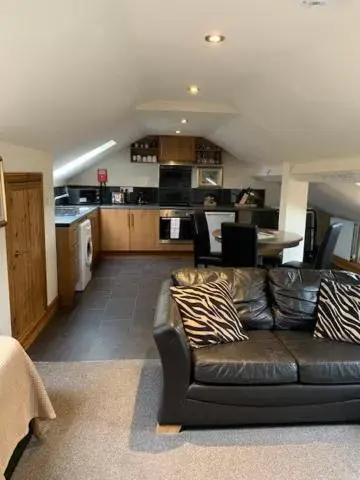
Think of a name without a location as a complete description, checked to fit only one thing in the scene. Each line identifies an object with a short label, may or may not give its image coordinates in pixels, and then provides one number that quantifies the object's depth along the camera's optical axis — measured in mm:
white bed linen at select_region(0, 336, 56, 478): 1650
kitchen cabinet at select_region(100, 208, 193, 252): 6379
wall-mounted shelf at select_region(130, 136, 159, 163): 6821
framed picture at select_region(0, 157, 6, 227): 2553
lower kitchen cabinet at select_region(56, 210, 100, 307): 4102
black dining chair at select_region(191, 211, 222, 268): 4512
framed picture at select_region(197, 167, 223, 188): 7094
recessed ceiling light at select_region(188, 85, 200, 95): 3354
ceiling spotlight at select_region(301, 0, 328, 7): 1569
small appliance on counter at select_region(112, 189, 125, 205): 6901
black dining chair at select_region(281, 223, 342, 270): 3613
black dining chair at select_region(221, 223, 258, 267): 3680
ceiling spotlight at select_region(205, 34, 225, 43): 2082
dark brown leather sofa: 2066
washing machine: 4562
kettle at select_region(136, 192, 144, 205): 7014
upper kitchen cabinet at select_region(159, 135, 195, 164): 6668
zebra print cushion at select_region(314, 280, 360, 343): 2396
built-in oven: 6473
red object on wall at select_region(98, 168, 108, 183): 6816
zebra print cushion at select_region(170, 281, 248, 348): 2285
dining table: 3949
